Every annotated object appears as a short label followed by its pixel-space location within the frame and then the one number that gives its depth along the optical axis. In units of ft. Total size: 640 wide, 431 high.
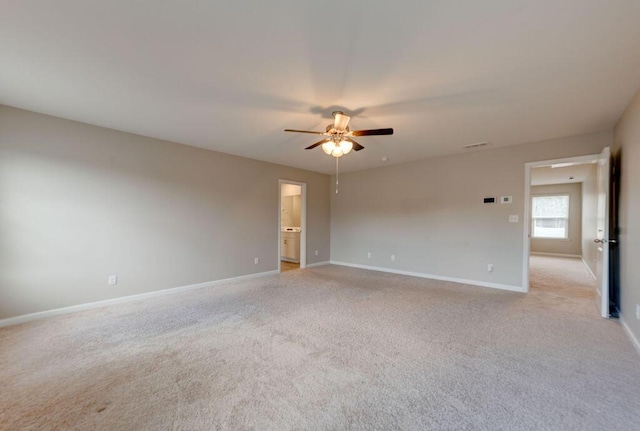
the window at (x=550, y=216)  27.61
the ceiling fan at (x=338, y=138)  9.55
